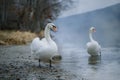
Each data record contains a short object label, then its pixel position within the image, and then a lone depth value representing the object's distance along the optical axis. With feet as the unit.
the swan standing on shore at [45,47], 33.78
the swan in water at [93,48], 49.75
